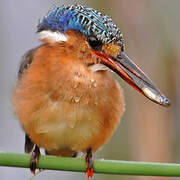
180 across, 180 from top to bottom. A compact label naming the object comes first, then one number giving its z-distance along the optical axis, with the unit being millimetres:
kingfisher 1644
